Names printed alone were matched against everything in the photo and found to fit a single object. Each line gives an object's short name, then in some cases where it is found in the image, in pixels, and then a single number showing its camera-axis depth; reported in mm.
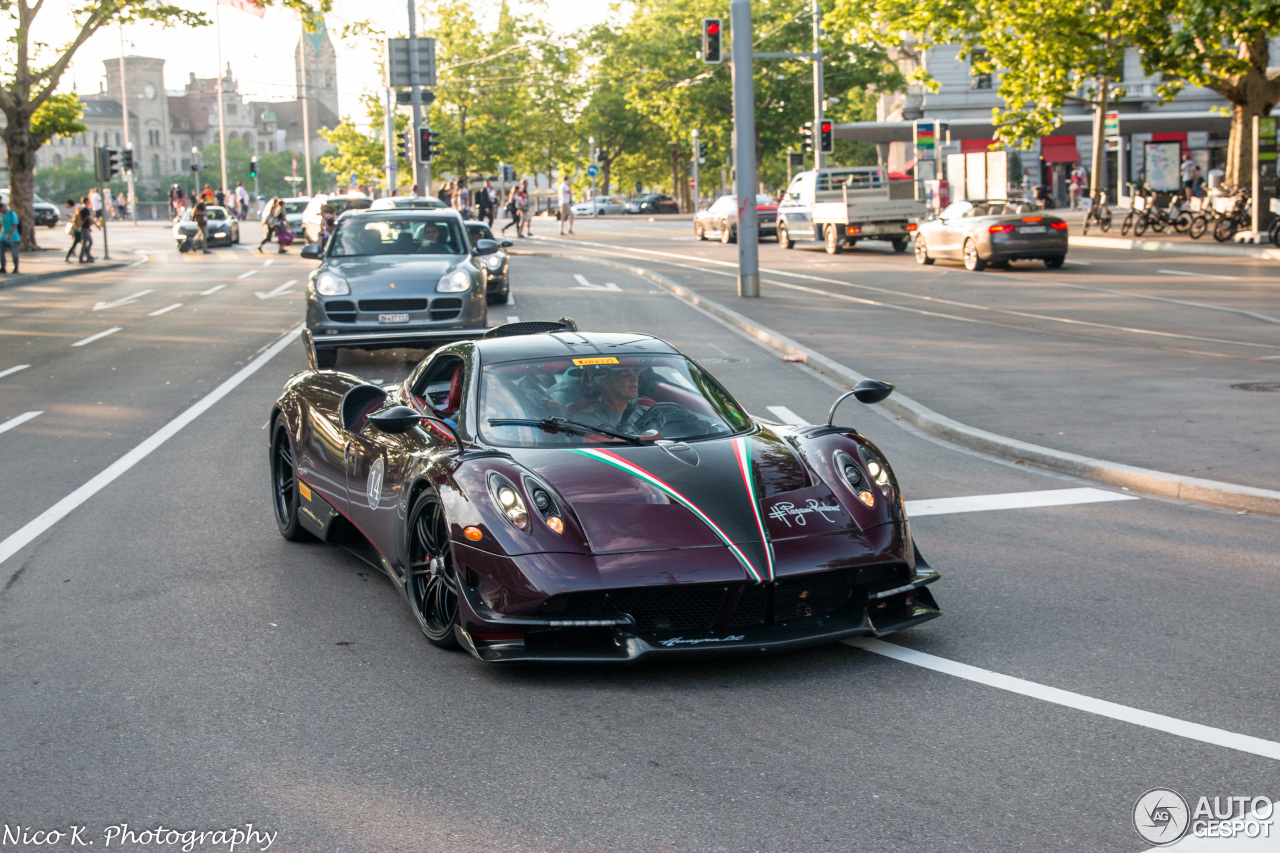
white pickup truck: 35688
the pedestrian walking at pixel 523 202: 48500
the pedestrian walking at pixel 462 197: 51094
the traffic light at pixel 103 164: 40875
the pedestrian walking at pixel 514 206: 48156
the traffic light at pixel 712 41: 29323
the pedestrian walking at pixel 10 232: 33031
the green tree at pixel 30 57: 35969
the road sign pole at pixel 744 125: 21344
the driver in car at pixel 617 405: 5902
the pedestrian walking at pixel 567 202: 51281
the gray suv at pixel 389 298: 14727
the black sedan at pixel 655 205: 85625
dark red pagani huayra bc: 4867
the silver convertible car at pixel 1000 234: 28156
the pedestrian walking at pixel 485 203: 49719
